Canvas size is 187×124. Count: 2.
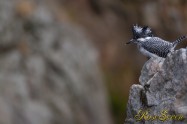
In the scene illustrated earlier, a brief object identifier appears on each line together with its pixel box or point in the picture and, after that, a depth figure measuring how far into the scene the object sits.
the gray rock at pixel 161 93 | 10.29
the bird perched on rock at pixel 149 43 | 12.20
